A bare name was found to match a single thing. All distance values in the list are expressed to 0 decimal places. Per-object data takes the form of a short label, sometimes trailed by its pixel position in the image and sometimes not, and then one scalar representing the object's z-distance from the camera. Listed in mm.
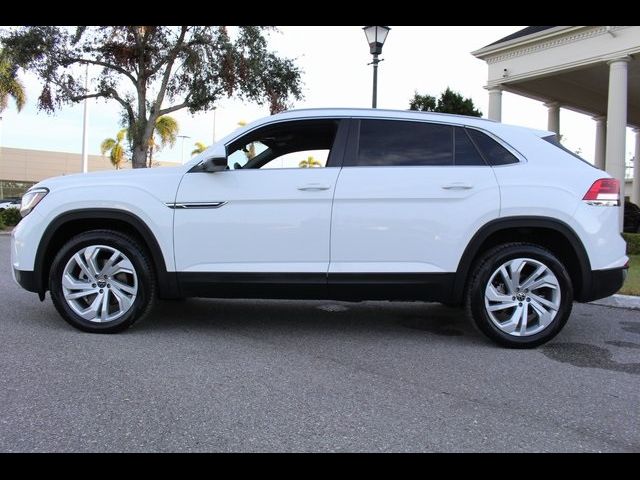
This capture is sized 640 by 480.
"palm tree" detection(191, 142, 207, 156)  46281
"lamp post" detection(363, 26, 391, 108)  10031
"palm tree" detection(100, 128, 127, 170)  37531
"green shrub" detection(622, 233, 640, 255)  12812
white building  13812
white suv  4375
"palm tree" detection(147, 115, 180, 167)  28919
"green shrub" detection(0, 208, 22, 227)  19567
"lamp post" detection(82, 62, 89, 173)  27203
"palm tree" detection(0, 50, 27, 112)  17203
